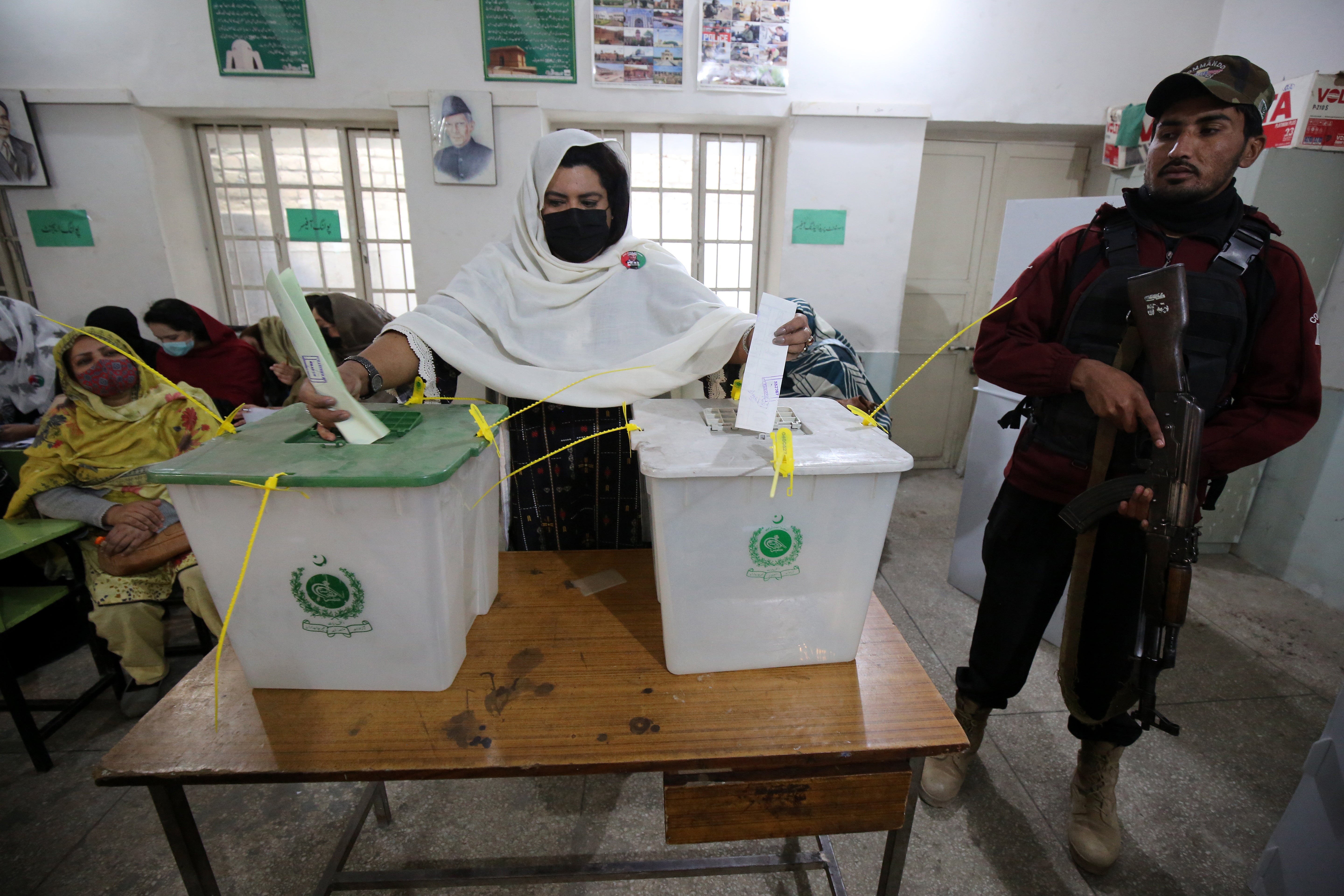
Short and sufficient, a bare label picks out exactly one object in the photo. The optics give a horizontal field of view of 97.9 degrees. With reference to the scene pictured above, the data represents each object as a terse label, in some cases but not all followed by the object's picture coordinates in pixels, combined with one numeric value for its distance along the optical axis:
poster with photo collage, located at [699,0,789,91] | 2.87
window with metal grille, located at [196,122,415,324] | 3.22
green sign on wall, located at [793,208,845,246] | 3.22
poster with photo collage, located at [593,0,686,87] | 2.86
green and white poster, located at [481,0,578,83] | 2.83
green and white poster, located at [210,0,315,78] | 2.77
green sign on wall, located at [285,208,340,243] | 3.32
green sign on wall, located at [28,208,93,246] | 2.99
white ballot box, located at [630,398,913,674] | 0.75
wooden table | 0.72
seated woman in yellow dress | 1.79
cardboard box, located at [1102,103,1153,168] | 3.00
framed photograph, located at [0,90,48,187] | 2.82
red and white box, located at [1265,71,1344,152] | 2.25
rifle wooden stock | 0.99
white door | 3.49
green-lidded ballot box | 0.70
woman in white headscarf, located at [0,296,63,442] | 2.42
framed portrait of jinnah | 2.89
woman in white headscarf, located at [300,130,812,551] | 1.13
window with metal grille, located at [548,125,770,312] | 3.33
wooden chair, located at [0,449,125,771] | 1.59
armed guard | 1.06
